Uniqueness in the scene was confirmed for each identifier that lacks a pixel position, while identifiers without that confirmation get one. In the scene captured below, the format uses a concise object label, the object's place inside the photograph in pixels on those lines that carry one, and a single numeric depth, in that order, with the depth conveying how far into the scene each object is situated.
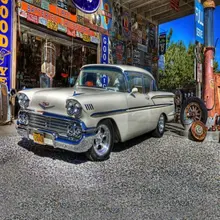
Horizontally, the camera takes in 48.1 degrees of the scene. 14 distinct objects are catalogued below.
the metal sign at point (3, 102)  6.20
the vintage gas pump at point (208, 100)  6.74
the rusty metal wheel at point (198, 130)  6.25
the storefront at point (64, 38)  7.53
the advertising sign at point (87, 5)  8.73
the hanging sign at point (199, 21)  6.97
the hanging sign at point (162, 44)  13.76
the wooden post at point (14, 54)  6.91
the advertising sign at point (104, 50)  10.12
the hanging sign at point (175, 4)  9.89
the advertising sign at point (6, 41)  6.65
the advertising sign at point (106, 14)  10.03
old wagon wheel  6.70
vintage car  3.72
